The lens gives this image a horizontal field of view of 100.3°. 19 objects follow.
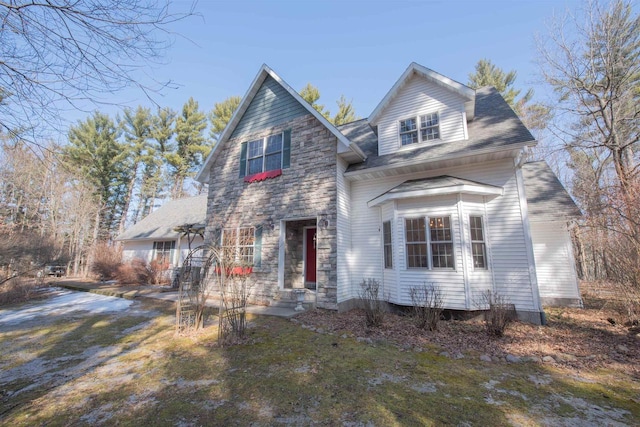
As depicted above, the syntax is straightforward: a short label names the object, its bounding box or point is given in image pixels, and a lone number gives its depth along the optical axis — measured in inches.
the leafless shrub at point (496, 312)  224.2
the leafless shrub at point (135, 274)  566.9
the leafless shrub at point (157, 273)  576.4
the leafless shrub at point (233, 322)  214.7
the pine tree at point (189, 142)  1027.3
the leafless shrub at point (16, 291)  385.7
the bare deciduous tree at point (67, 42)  107.3
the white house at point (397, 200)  282.2
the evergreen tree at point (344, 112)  936.3
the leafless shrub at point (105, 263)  634.2
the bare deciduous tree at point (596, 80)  421.7
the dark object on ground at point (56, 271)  776.3
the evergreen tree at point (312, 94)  902.4
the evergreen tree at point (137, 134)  1018.5
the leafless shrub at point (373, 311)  254.7
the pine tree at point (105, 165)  934.4
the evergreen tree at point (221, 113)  989.8
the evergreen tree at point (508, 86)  776.9
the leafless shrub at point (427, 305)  244.2
